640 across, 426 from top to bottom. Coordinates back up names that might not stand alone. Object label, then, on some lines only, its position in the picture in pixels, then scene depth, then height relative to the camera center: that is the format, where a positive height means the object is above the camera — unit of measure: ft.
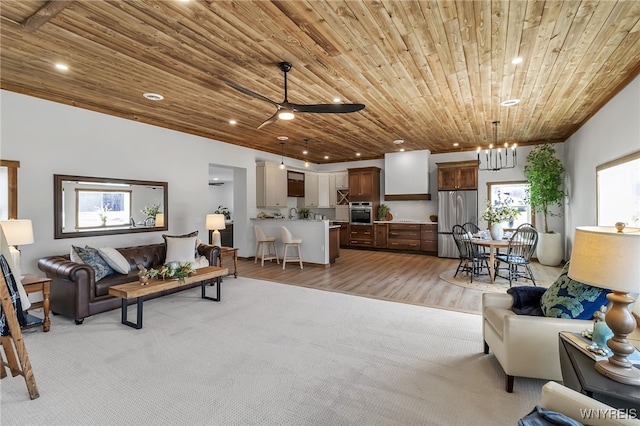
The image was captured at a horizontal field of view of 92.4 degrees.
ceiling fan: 10.68 +3.64
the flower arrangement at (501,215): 18.53 -0.28
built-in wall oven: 30.78 -0.24
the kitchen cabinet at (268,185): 26.02 +2.28
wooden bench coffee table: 10.96 -2.86
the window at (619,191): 12.76 +0.91
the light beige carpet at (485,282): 16.62 -4.15
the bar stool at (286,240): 22.03 -2.12
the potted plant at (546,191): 22.18 +1.40
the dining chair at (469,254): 18.19 -2.67
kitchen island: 22.63 -2.03
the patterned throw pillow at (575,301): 7.04 -2.13
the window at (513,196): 25.42 +1.19
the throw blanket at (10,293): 7.06 -1.93
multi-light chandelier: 25.61 +4.37
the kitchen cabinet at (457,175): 25.64 +3.02
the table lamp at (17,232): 10.61 -0.74
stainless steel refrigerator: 25.71 -0.22
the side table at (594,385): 4.33 -2.62
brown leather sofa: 11.50 -2.99
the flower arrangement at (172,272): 12.41 -2.48
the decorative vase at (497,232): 18.16 -1.28
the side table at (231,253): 18.43 -2.54
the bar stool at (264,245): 23.29 -2.79
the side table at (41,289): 10.73 -2.77
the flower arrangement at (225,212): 34.68 -0.12
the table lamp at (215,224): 19.51 -0.85
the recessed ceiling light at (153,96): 13.73 +5.24
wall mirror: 14.67 +0.28
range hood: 28.22 +3.34
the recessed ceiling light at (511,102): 14.89 +5.35
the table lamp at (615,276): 4.60 -1.03
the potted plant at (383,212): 30.88 -0.14
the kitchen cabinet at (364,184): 30.68 +2.70
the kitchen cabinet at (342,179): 33.12 +3.45
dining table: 16.83 -1.90
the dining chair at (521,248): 16.43 -2.07
